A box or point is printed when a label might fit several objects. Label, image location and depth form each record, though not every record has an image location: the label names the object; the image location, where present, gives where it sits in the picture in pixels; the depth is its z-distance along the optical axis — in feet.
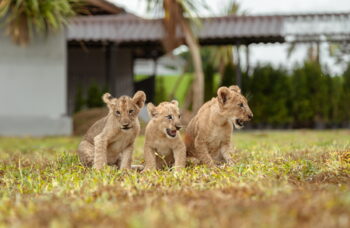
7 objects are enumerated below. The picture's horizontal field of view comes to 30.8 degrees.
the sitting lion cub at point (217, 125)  21.40
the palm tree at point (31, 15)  56.49
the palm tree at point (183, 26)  64.75
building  59.82
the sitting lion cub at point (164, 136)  20.61
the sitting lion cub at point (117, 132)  20.88
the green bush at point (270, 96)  74.59
